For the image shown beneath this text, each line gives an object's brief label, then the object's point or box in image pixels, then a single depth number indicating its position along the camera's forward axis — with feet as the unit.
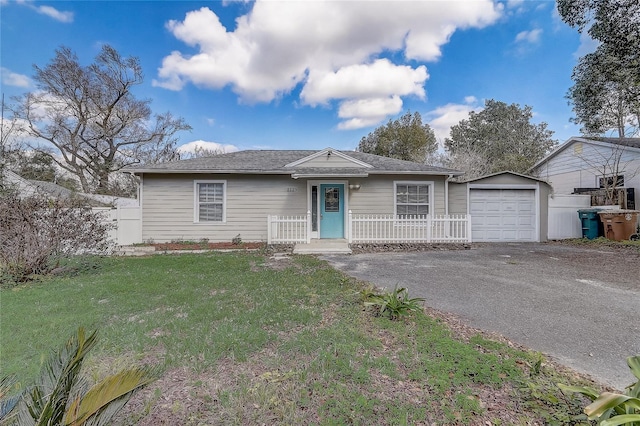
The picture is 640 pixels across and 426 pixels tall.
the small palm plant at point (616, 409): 5.11
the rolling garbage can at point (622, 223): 34.17
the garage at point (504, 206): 36.63
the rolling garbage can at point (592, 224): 36.81
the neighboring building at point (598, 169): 39.34
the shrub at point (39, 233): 18.56
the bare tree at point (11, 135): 46.65
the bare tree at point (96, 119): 68.74
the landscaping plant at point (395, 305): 12.14
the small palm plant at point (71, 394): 4.56
